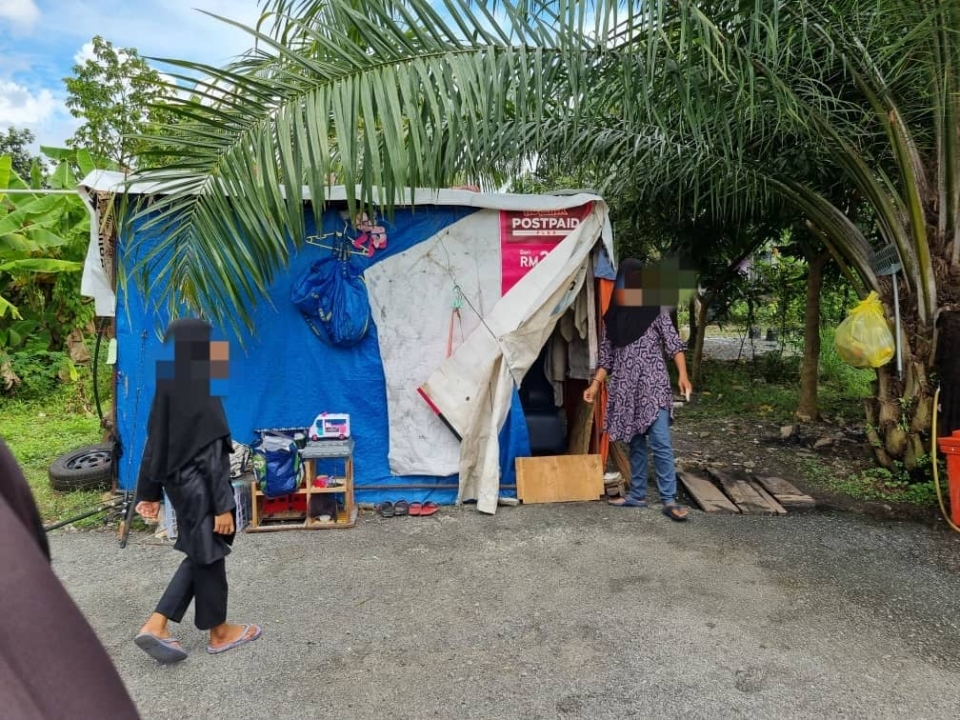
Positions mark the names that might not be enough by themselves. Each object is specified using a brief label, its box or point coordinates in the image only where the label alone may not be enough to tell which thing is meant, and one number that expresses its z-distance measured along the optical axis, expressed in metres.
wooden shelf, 4.63
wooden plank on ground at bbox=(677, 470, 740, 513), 5.03
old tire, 5.29
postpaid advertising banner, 5.10
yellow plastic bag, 5.23
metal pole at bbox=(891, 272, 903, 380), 5.26
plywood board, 5.21
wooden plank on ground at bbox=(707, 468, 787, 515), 4.97
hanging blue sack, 4.82
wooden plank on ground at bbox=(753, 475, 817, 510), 5.09
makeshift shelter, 4.94
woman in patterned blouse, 4.84
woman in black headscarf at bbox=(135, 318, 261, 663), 2.87
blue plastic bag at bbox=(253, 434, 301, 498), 4.53
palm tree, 3.14
